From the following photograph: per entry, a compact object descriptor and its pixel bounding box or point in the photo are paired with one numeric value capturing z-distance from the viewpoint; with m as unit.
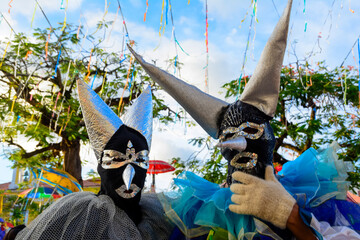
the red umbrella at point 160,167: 7.79
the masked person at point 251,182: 1.29
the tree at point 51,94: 6.47
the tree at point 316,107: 5.50
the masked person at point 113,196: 1.33
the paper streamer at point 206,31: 3.19
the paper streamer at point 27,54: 6.16
